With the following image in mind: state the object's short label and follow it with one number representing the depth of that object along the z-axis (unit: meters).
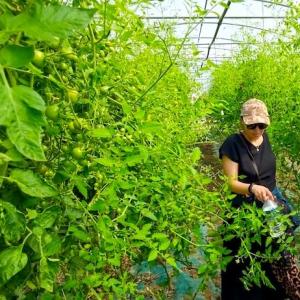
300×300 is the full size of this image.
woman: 2.22
